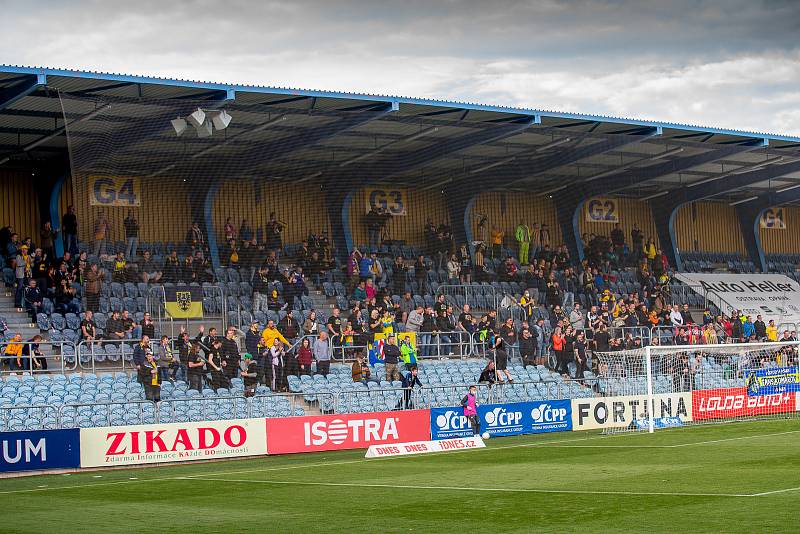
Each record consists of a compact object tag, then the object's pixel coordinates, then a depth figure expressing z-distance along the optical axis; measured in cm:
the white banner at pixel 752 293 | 4275
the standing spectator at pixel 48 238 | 3275
